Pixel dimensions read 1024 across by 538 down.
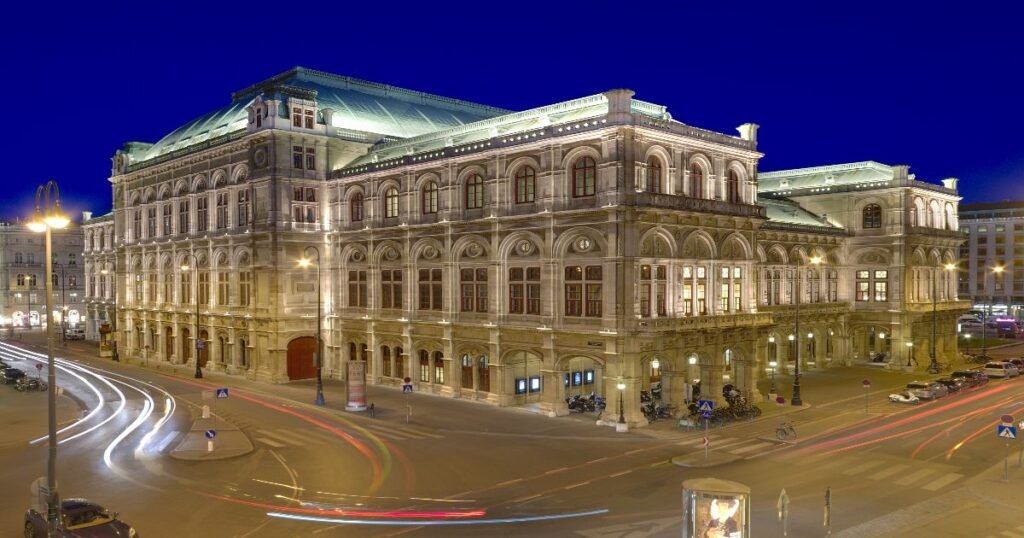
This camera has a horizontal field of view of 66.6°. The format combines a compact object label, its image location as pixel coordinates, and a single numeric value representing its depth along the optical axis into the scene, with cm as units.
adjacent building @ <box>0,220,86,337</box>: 12412
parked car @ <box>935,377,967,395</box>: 5566
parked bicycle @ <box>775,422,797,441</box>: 3866
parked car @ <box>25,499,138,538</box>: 2200
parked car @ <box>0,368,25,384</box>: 6050
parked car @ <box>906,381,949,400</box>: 5175
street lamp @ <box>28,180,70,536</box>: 1992
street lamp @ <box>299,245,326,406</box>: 5041
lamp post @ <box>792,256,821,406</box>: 4931
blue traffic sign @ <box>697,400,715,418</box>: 3484
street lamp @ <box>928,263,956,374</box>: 6730
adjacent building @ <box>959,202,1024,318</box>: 12862
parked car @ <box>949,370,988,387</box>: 5824
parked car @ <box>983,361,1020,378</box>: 6425
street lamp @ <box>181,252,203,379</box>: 6422
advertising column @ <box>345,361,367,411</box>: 4700
